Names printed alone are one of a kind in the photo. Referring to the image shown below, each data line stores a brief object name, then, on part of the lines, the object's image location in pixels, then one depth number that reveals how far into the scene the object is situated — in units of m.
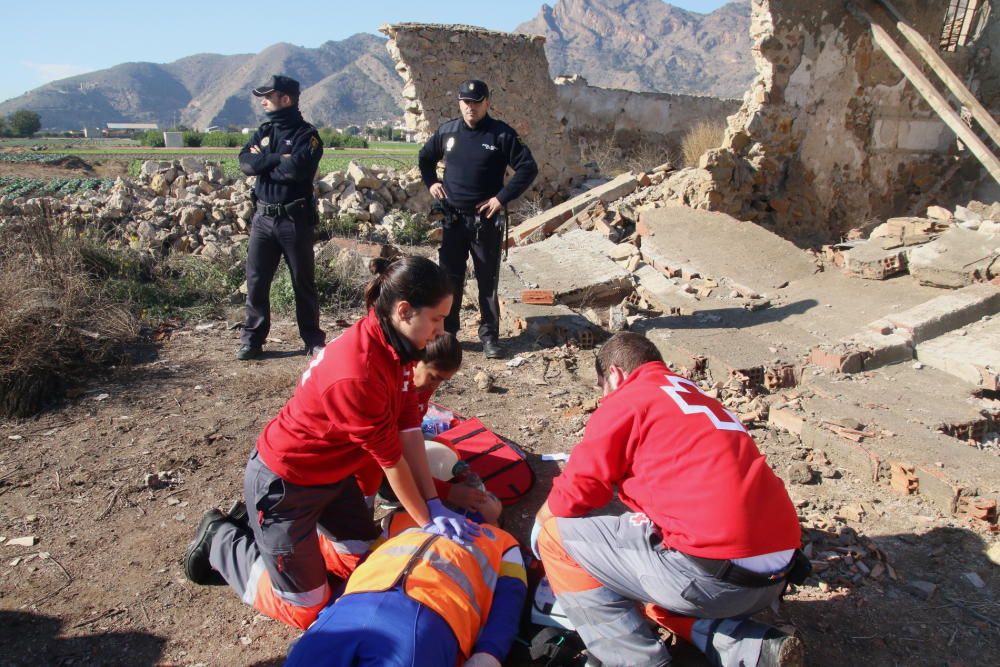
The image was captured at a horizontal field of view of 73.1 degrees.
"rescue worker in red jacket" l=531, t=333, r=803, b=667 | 1.92
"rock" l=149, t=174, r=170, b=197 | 9.59
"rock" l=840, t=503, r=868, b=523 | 3.13
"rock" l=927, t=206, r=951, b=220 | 7.44
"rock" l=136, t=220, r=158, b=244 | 7.39
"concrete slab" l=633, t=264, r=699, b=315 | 5.89
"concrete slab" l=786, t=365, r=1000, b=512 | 3.20
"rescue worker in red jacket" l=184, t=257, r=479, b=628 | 2.17
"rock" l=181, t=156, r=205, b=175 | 10.14
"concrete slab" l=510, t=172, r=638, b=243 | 8.45
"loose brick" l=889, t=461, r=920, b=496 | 3.25
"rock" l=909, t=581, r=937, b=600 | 2.62
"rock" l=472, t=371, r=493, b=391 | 4.62
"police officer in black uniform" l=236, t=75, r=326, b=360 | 4.69
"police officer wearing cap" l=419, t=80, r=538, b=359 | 4.85
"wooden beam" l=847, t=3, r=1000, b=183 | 7.18
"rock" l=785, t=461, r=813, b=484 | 3.42
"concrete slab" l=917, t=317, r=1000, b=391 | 4.25
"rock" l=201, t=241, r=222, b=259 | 7.02
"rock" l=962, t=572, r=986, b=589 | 2.68
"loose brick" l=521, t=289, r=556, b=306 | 5.86
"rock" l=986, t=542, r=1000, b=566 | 2.79
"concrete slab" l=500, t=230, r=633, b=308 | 6.12
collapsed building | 4.03
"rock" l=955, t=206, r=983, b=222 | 6.98
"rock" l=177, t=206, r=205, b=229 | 7.92
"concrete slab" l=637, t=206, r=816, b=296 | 6.49
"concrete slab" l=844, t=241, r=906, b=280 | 6.11
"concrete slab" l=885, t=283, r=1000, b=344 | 4.80
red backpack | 3.19
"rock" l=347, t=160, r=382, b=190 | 9.52
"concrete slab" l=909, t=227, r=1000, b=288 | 5.57
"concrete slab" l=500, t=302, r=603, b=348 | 5.38
